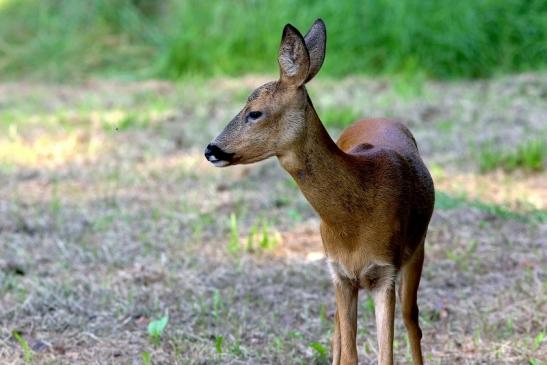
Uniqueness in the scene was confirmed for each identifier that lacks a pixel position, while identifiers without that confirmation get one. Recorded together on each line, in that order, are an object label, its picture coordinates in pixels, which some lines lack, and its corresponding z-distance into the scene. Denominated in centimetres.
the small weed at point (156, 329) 921
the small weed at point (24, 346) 874
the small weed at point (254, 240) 1173
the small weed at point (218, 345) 877
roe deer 721
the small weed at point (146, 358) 851
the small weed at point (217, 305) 983
